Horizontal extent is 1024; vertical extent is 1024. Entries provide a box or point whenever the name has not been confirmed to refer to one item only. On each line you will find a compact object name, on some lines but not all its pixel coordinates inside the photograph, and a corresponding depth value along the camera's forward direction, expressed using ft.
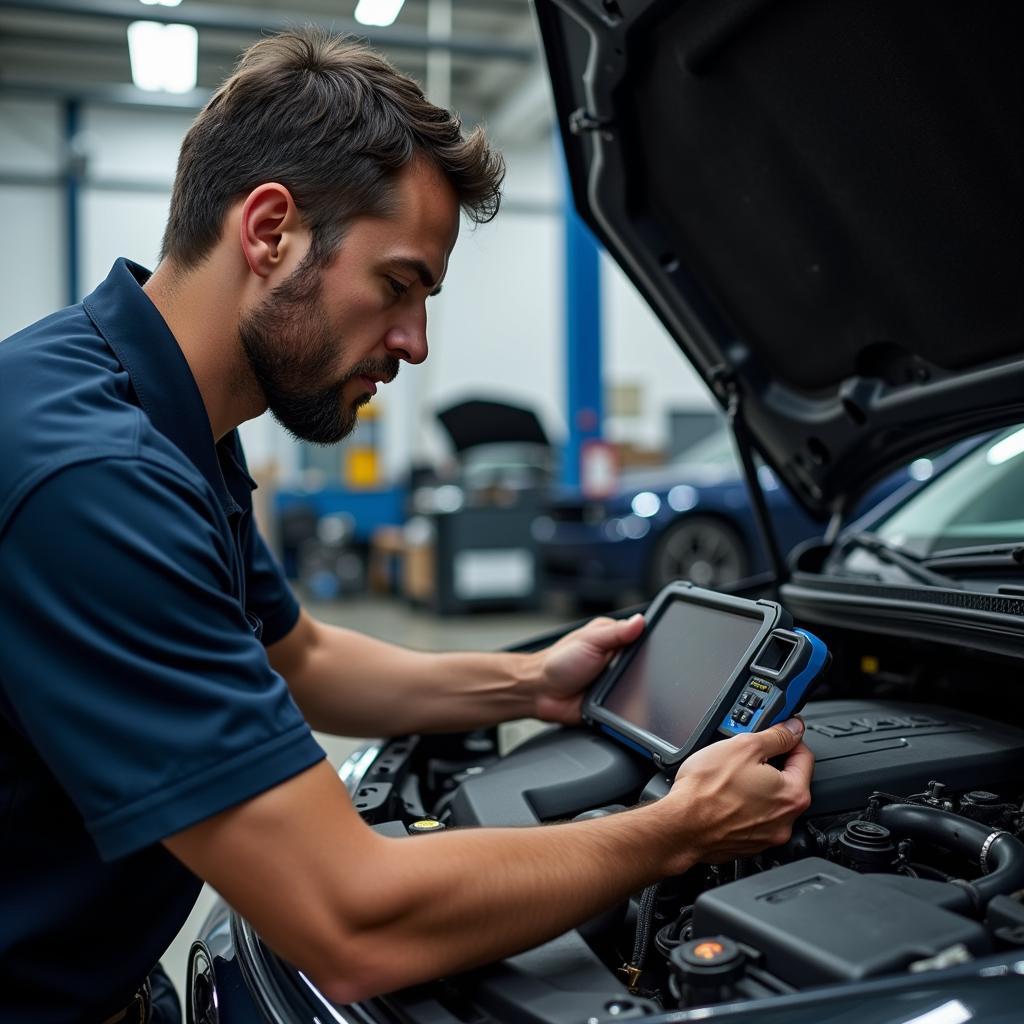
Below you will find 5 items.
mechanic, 2.75
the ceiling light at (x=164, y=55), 25.84
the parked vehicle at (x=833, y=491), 2.80
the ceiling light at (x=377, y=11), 24.97
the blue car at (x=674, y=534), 19.07
